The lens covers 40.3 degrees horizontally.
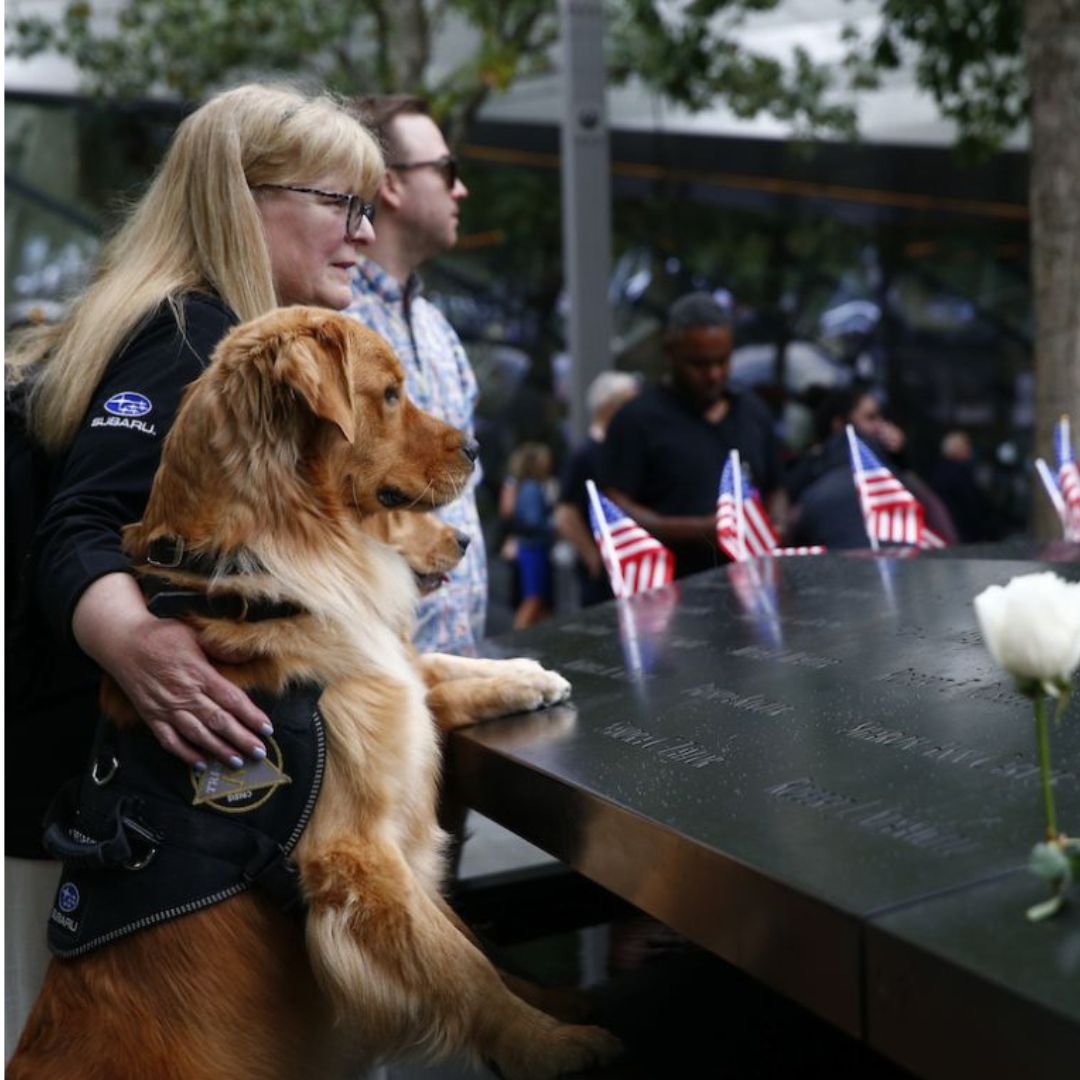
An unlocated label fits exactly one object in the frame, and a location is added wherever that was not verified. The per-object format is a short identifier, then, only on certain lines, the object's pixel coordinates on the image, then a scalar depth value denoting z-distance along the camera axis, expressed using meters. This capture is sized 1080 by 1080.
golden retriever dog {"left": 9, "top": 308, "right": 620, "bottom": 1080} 2.27
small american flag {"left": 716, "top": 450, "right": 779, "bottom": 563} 4.62
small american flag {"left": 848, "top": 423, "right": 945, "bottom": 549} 5.05
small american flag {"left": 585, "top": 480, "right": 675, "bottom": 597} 4.62
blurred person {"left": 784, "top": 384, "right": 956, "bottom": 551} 5.57
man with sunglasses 3.88
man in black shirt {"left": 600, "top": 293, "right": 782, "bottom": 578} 5.87
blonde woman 2.35
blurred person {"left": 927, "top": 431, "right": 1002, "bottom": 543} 13.16
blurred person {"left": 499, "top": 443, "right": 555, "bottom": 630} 12.62
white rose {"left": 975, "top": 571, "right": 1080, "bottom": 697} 1.48
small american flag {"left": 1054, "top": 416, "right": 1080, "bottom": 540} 5.34
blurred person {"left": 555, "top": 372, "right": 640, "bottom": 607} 7.16
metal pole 9.66
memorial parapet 1.63
